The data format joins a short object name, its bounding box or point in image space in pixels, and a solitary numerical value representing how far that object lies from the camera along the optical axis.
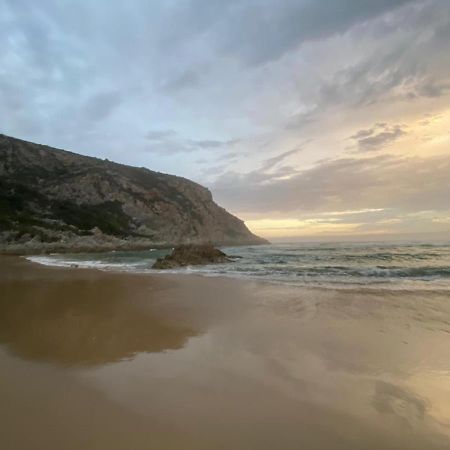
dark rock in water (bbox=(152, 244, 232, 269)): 24.63
